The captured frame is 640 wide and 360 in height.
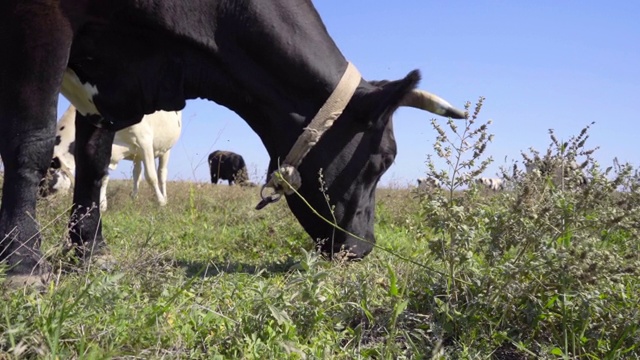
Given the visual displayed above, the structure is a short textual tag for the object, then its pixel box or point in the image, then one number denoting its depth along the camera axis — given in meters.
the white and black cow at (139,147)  8.23
